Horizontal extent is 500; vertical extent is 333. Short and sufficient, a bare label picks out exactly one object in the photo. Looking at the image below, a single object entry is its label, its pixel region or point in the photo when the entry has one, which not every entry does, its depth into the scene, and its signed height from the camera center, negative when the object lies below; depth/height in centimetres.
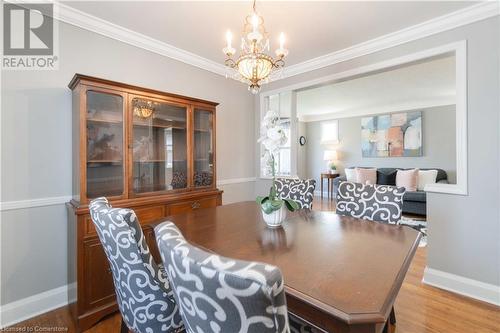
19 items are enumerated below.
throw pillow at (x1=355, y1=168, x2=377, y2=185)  566 -26
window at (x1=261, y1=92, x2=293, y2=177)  352 +86
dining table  73 -40
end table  672 -34
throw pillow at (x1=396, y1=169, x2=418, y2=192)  505 -31
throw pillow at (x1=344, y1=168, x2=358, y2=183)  605 -24
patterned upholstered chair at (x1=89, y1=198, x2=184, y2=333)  102 -49
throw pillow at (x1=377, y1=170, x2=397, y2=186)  555 -31
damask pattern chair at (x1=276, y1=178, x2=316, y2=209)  228 -25
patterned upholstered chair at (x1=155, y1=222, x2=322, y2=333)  50 -28
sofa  450 -69
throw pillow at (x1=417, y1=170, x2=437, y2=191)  498 -26
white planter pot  150 -33
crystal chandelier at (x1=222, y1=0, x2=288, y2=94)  155 +70
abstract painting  565 +74
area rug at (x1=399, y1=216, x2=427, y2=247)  388 -100
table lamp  680 +22
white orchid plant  139 +11
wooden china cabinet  178 +3
